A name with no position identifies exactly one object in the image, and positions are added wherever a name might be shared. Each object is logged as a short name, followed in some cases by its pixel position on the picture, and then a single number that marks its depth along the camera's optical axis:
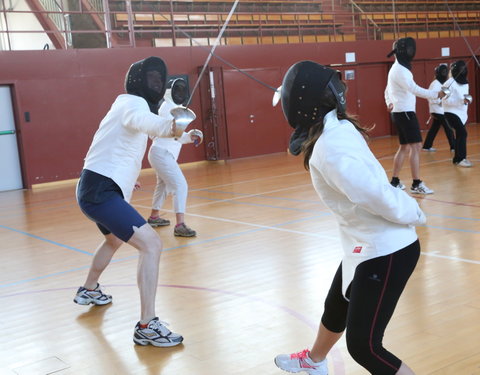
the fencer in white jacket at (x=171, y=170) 6.00
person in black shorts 7.05
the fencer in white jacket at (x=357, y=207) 1.95
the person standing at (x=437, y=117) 10.34
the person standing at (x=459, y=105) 9.14
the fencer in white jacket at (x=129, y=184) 3.21
